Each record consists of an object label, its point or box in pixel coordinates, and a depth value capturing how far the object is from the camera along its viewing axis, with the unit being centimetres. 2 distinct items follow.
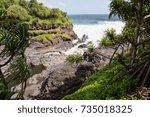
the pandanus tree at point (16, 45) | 385
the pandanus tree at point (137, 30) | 402
